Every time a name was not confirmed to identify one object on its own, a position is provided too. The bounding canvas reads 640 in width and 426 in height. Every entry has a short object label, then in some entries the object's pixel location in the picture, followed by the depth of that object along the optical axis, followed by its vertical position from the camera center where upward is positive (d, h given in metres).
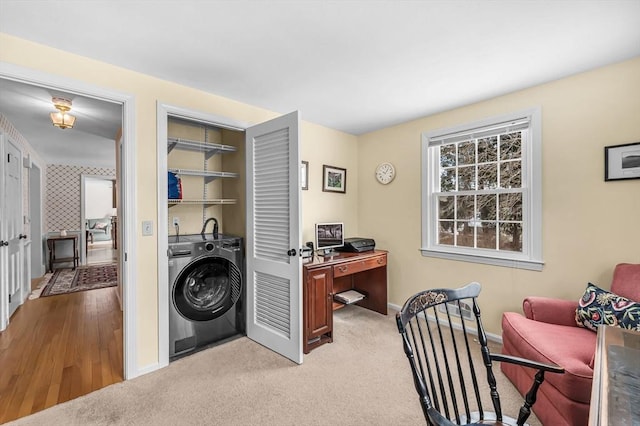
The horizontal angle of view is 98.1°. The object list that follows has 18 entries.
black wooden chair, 0.92 -0.61
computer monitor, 3.29 -0.30
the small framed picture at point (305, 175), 3.36 +0.45
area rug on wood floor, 4.45 -1.20
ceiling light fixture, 2.69 +1.04
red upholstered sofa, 1.41 -0.81
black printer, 3.34 -0.40
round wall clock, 3.55 +0.51
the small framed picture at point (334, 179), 3.60 +0.45
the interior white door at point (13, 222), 3.18 -0.11
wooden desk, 2.54 -0.76
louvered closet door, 2.31 -0.21
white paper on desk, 3.30 -1.04
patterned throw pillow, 1.66 -0.63
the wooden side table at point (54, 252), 5.73 -0.81
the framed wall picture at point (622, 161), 2.02 +0.37
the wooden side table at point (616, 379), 0.79 -0.59
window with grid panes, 2.53 +0.21
